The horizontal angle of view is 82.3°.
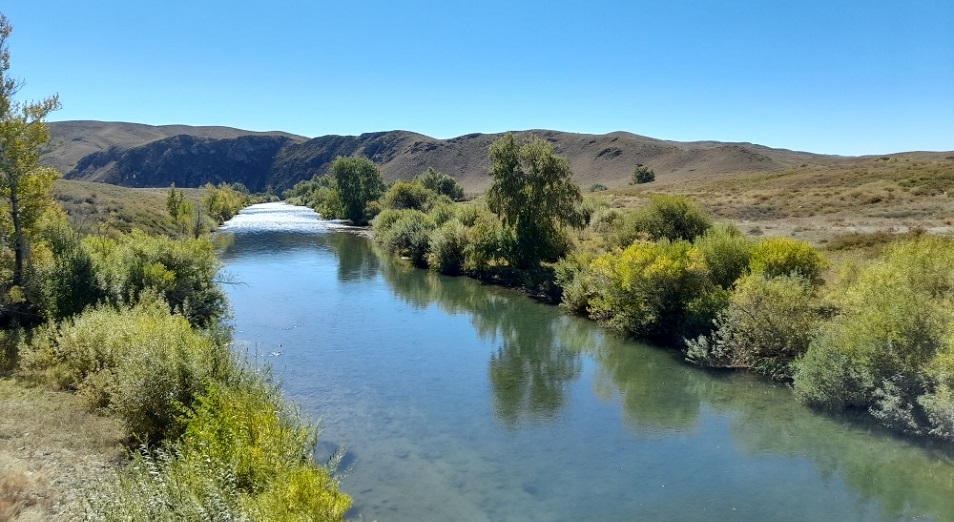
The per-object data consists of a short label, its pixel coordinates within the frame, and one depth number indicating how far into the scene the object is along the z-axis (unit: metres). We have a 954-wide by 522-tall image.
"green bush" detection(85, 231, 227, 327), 19.44
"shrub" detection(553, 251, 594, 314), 26.69
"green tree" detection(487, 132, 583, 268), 33.12
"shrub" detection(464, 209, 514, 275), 35.30
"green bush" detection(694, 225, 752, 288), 22.38
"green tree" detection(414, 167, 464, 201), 84.50
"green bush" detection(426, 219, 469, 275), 39.78
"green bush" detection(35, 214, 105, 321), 17.64
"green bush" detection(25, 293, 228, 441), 10.52
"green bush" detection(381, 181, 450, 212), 69.69
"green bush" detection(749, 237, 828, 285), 20.52
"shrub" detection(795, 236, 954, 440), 13.07
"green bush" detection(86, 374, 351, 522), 6.15
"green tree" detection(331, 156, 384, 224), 79.62
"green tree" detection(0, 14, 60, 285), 17.20
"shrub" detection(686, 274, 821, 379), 17.69
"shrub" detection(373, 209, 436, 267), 44.56
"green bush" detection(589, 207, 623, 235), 37.66
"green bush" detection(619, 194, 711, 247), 29.66
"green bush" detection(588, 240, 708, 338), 21.55
